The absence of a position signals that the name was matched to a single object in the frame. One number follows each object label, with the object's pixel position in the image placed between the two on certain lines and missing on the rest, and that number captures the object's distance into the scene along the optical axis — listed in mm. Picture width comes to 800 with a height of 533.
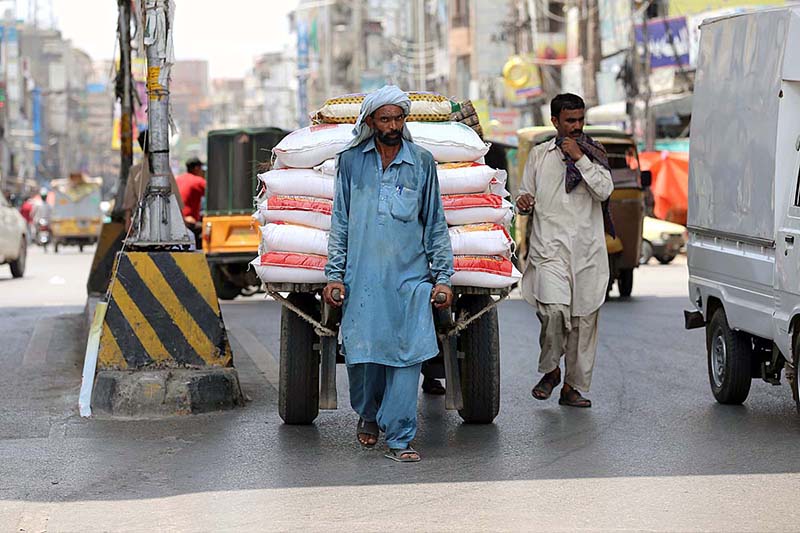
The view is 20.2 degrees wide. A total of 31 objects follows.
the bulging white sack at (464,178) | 12135
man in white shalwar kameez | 13719
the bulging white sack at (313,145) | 12191
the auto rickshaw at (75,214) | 66968
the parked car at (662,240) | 42630
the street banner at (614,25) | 61837
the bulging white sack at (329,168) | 12115
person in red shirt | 29803
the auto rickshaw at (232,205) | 29803
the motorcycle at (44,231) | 67887
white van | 12135
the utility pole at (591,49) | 70894
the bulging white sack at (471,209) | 12091
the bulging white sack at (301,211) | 12002
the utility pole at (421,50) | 117607
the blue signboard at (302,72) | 180123
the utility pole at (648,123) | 53405
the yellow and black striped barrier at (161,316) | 13742
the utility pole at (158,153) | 14266
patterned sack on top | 12637
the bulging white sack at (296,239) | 11857
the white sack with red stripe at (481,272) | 11857
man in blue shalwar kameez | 10998
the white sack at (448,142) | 12236
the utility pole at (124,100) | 23758
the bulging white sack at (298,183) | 12147
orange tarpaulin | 47471
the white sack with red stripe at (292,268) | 11801
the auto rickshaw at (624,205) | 28621
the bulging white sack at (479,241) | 11924
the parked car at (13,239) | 38276
